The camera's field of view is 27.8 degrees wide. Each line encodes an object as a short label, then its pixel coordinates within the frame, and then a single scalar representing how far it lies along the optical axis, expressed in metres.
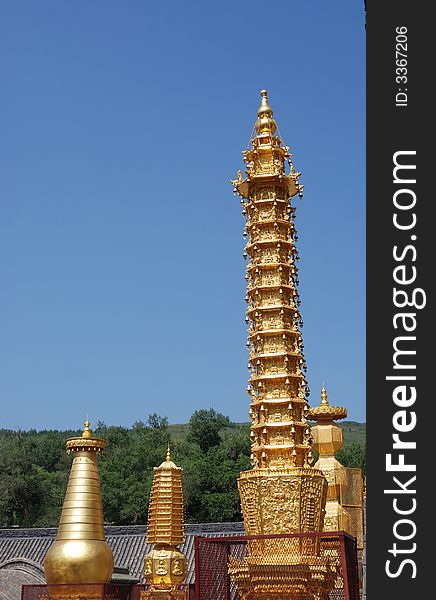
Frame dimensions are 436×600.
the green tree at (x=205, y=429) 52.19
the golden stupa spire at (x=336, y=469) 21.14
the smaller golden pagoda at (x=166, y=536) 17.62
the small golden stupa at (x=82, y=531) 16.36
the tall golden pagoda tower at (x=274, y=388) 13.70
